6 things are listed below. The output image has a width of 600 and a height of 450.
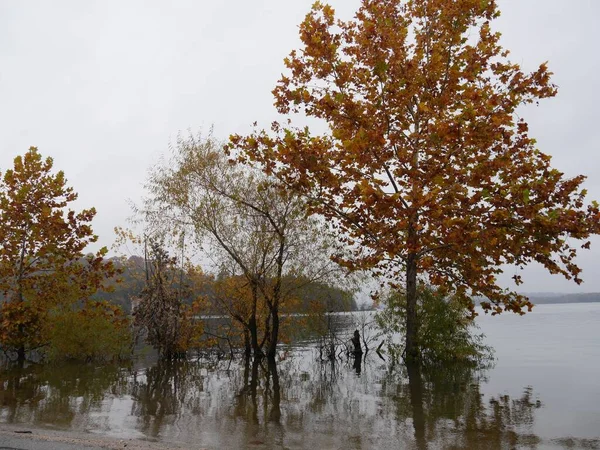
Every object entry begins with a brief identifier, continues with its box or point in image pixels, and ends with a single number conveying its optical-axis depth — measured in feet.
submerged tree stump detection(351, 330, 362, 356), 79.41
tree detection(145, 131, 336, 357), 68.39
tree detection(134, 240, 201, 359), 72.02
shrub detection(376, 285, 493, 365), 64.85
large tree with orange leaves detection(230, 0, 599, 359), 48.19
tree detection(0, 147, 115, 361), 66.69
